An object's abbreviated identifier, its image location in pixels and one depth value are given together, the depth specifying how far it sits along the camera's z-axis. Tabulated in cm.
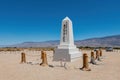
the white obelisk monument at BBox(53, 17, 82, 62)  876
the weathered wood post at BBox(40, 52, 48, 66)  704
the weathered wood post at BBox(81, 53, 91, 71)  598
